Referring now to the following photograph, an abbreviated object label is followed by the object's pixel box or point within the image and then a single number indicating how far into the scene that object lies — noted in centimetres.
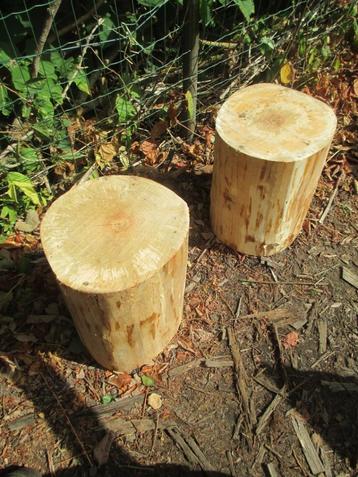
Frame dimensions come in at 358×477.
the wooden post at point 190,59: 293
